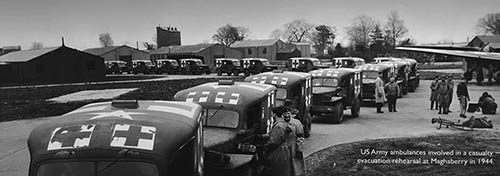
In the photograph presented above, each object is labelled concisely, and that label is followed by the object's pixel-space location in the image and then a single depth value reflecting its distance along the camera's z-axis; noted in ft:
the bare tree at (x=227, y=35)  338.48
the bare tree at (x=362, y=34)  274.98
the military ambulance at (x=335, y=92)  52.03
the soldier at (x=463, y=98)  57.36
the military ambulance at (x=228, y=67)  144.25
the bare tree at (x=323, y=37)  319.88
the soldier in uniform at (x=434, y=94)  64.18
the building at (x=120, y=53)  254.06
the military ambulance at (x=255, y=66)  139.95
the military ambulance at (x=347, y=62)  131.95
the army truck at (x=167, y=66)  163.94
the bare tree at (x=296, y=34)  348.38
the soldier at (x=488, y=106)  58.75
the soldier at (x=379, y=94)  60.91
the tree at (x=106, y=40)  272.58
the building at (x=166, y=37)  319.88
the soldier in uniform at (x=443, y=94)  59.82
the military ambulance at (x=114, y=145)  12.78
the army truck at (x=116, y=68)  182.19
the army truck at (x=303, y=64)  132.67
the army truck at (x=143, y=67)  173.58
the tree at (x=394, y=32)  253.06
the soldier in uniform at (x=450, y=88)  59.54
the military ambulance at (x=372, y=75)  70.69
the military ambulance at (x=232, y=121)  20.75
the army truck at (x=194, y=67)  157.17
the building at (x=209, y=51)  223.84
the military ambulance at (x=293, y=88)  40.98
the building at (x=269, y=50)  266.77
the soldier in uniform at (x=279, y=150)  21.66
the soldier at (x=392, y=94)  62.28
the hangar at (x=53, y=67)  133.69
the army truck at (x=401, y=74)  86.84
